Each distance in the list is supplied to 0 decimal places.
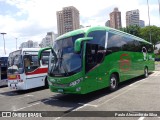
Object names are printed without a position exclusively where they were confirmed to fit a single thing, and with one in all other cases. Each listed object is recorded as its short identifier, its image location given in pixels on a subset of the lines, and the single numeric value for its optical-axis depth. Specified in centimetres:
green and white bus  565
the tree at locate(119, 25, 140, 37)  3663
